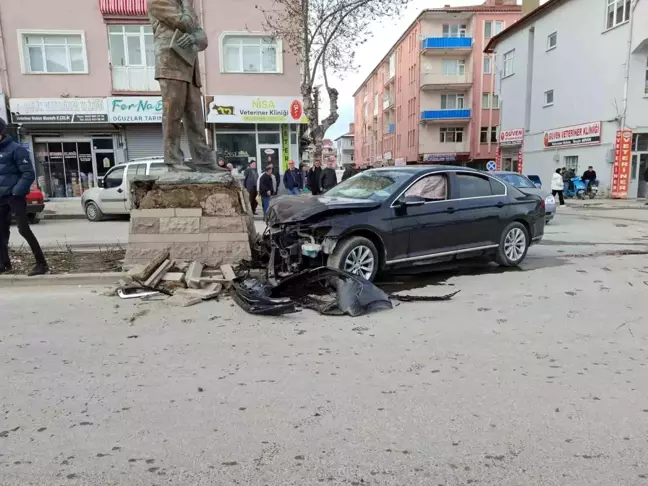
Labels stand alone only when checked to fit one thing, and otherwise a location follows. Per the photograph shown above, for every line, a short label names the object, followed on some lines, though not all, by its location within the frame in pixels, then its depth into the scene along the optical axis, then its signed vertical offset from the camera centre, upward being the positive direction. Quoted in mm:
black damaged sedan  6047 -660
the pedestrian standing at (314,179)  13908 -99
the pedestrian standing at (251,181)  13898 -120
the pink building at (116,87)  20156 +3946
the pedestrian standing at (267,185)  13070 -234
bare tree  18625 +5770
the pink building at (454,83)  44531 +8510
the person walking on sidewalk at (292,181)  14688 -147
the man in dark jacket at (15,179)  6324 +30
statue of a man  6840 +1551
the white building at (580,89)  22344 +4361
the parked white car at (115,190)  14078 -306
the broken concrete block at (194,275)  5995 -1238
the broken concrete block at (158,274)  6043 -1217
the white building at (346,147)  118000 +6979
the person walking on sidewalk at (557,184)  19847 -548
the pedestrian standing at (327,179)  13438 -100
